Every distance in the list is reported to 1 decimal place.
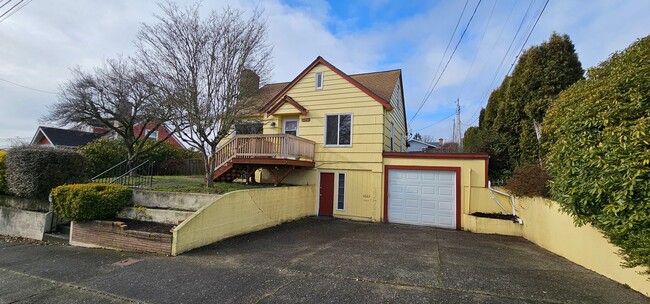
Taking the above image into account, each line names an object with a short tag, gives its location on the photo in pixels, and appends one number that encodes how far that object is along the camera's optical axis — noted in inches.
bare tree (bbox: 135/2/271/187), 354.3
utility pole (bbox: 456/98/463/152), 852.6
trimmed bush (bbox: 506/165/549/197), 311.4
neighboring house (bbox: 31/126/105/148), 941.6
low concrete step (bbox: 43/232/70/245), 298.0
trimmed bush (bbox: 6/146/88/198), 339.3
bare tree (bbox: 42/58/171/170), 631.2
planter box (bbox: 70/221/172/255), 252.2
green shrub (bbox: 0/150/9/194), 369.4
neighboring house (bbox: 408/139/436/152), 1320.1
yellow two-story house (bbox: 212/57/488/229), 412.5
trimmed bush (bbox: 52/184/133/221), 279.9
